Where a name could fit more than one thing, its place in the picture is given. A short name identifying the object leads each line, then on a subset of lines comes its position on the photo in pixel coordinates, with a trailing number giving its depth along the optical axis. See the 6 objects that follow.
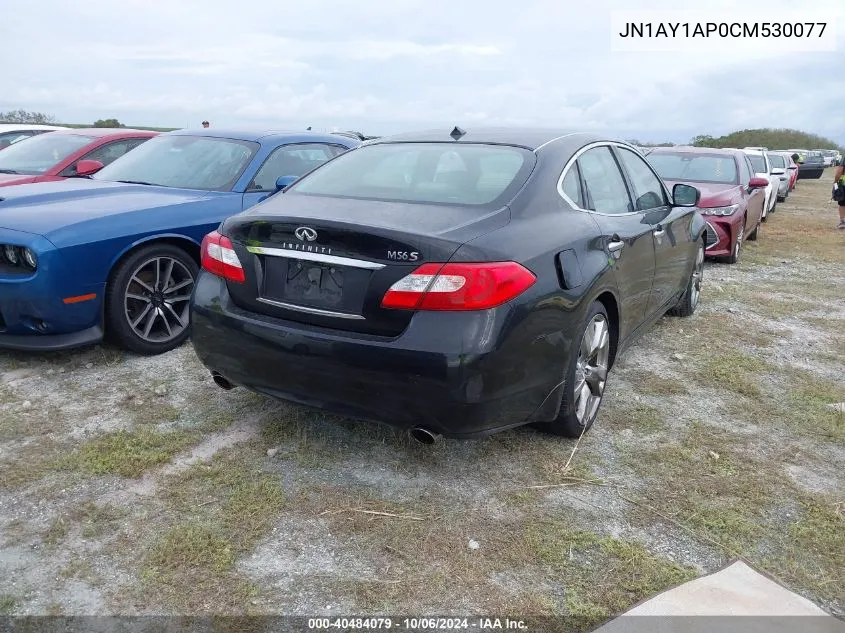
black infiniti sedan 2.75
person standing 12.70
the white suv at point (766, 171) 13.55
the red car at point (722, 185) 8.60
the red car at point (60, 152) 6.71
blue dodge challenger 4.08
